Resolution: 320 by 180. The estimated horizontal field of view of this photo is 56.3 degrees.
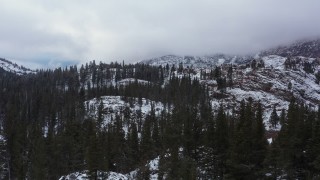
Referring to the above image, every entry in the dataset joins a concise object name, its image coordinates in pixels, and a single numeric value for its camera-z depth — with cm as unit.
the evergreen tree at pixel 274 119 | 12644
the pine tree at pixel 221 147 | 5060
